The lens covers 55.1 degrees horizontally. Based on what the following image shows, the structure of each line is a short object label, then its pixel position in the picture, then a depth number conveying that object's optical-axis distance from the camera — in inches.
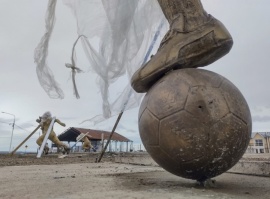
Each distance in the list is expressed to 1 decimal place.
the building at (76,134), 1334.9
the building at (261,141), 1195.6
